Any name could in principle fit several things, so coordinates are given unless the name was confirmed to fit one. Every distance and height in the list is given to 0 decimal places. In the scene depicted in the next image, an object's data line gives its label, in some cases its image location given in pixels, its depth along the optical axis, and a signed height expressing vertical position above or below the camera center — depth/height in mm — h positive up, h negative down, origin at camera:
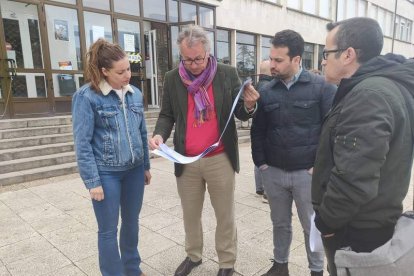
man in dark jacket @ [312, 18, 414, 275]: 1354 -258
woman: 2232 -385
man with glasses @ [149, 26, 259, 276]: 2424 -332
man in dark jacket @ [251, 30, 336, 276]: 2361 -318
